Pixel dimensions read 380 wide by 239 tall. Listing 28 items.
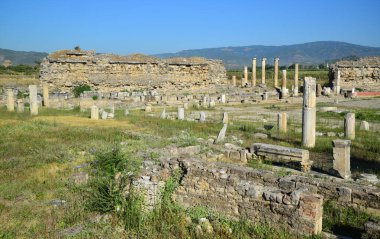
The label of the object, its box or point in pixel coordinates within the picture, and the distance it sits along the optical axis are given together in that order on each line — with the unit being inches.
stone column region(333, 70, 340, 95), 1454.2
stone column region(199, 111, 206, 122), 777.1
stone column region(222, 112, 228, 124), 764.9
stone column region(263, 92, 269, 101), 1306.6
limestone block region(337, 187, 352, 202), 288.8
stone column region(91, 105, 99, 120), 816.3
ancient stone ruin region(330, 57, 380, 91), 1544.0
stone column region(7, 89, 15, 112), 940.6
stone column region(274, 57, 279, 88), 1638.8
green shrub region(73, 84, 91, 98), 1283.0
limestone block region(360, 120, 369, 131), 662.5
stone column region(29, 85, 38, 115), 867.2
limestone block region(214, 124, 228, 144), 541.4
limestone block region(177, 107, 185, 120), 818.7
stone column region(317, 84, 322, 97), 1402.8
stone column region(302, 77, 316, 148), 522.3
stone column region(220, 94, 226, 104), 1224.4
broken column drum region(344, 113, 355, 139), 571.5
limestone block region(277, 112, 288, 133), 651.3
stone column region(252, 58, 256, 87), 1701.6
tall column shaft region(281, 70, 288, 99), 1380.4
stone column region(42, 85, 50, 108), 1060.2
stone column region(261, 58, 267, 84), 1740.4
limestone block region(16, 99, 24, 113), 919.7
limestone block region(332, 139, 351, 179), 372.8
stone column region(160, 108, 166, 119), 848.8
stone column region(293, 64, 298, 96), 1434.5
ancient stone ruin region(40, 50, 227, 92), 1318.9
